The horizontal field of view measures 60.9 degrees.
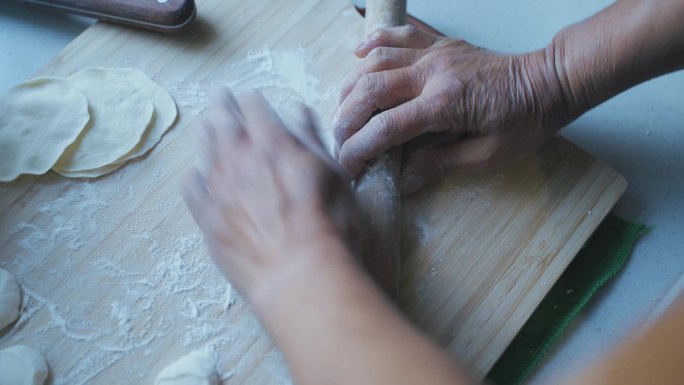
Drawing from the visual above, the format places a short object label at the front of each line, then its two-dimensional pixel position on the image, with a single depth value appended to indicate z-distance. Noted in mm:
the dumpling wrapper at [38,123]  948
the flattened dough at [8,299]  829
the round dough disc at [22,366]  774
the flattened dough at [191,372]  782
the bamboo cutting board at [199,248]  832
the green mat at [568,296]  881
